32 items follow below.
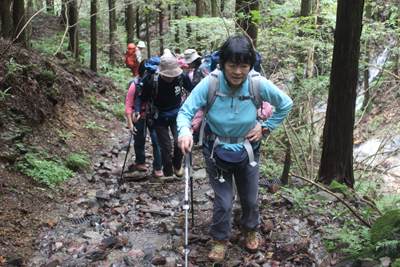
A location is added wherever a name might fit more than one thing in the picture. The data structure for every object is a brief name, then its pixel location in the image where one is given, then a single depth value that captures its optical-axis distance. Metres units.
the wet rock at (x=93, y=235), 4.21
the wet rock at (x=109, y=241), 3.95
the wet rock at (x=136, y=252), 3.86
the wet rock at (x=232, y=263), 3.61
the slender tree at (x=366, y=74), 15.53
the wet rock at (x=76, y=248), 3.80
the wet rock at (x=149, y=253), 3.77
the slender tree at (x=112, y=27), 18.38
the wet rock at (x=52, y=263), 3.39
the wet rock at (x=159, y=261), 3.64
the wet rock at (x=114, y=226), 4.47
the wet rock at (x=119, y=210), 5.11
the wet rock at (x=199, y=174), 7.12
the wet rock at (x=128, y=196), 5.74
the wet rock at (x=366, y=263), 2.98
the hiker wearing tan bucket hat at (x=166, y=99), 5.61
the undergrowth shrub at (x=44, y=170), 5.30
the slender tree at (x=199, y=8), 17.03
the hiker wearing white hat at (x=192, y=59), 7.12
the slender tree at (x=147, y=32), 24.15
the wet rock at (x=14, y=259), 3.29
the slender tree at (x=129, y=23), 20.80
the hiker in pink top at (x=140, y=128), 6.50
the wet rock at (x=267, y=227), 4.29
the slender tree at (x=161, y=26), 25.79
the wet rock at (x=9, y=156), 5.05
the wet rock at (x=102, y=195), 5.55
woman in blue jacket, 3.14
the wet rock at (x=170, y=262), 3.64
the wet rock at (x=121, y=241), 3.97
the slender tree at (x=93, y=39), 12.82
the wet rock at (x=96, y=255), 3.65
